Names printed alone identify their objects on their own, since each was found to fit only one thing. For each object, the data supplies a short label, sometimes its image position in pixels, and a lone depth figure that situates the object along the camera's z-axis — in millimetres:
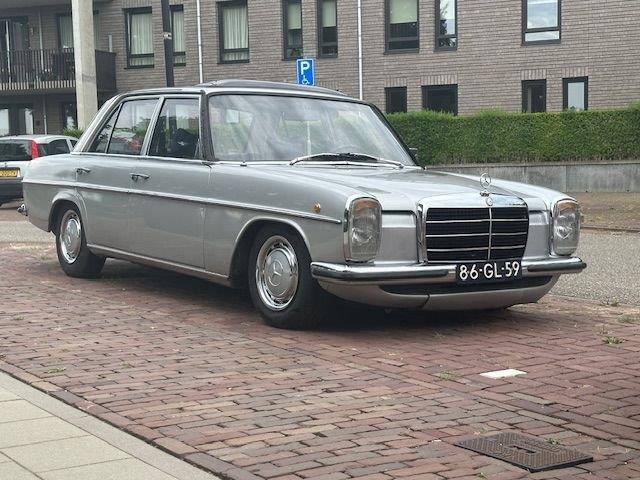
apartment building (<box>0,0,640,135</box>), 28969
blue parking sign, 20406
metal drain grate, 4383
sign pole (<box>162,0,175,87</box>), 20469
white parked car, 22828
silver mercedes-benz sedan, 7016
